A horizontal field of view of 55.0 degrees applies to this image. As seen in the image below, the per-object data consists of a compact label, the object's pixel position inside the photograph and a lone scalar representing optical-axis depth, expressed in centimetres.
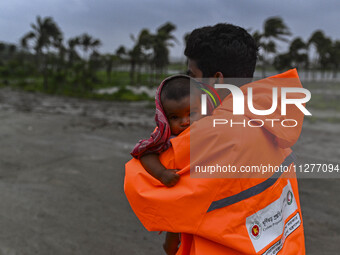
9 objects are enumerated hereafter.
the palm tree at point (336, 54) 5009
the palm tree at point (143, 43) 3103
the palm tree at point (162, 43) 3139
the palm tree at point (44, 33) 4106
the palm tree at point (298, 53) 4238
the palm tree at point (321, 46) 4091
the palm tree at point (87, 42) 5166
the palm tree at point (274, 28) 2485
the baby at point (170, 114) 128
